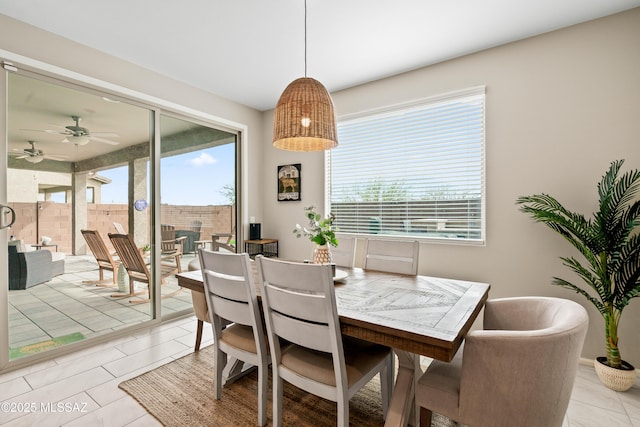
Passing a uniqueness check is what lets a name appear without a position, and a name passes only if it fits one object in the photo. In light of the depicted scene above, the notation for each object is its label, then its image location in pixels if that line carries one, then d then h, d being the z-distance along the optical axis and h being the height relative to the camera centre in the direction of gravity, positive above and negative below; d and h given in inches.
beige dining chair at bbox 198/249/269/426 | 64.1 -22.4
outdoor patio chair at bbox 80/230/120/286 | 112.7 -16.8
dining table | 46.8 -18.5
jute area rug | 69.3 -47.6
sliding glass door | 94.6 +0.1
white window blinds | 114.3 +18.2
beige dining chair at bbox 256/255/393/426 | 51.9 -23.5
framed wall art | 161.9 +16.2
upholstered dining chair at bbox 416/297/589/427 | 43.1 -24.3
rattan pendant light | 71.2 +23.7
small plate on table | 79.4 -17.0
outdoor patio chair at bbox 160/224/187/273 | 131.5 -14.4
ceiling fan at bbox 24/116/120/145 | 104.7 +27.7
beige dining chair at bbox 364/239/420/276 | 95.0 -14.1
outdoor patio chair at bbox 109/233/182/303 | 119.3 -20.1
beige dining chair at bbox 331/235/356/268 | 106.9 -14.4
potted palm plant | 79.4 -10.4
